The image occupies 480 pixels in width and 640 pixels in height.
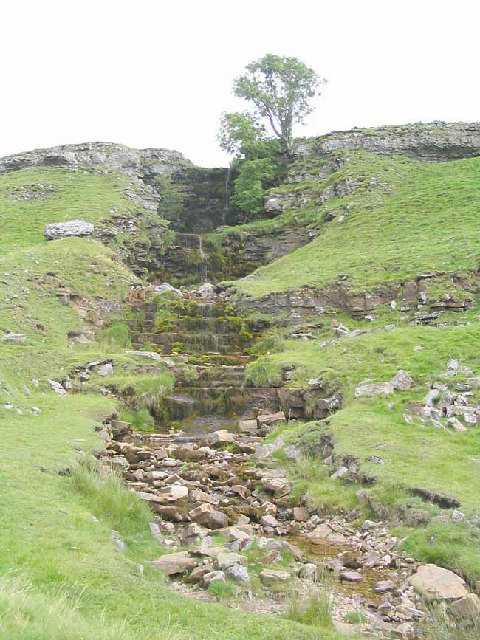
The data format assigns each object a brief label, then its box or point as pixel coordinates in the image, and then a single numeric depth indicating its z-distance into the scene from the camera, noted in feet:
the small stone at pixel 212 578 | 22.56
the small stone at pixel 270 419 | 52.16
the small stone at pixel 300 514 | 32.48
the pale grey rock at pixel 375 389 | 44.80
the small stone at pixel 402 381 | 44.55
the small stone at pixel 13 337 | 60.29
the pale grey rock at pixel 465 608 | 20.47
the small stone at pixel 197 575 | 23.15
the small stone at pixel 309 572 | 24.34
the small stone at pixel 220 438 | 47.96
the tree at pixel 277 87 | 142.51
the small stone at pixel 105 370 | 59.11
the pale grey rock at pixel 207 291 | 90.13
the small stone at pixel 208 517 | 30.71
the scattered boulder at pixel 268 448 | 43.83
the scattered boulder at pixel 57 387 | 53.11
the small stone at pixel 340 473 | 35.29
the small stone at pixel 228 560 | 23.86
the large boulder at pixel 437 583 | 21.93
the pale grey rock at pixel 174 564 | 23.82
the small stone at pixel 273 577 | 23.45
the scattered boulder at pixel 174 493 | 33.73
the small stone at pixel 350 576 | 24.93
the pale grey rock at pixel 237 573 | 23.08
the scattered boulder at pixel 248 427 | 51.72
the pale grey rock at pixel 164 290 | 87.92
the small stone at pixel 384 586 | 23.75
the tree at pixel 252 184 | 128.67
